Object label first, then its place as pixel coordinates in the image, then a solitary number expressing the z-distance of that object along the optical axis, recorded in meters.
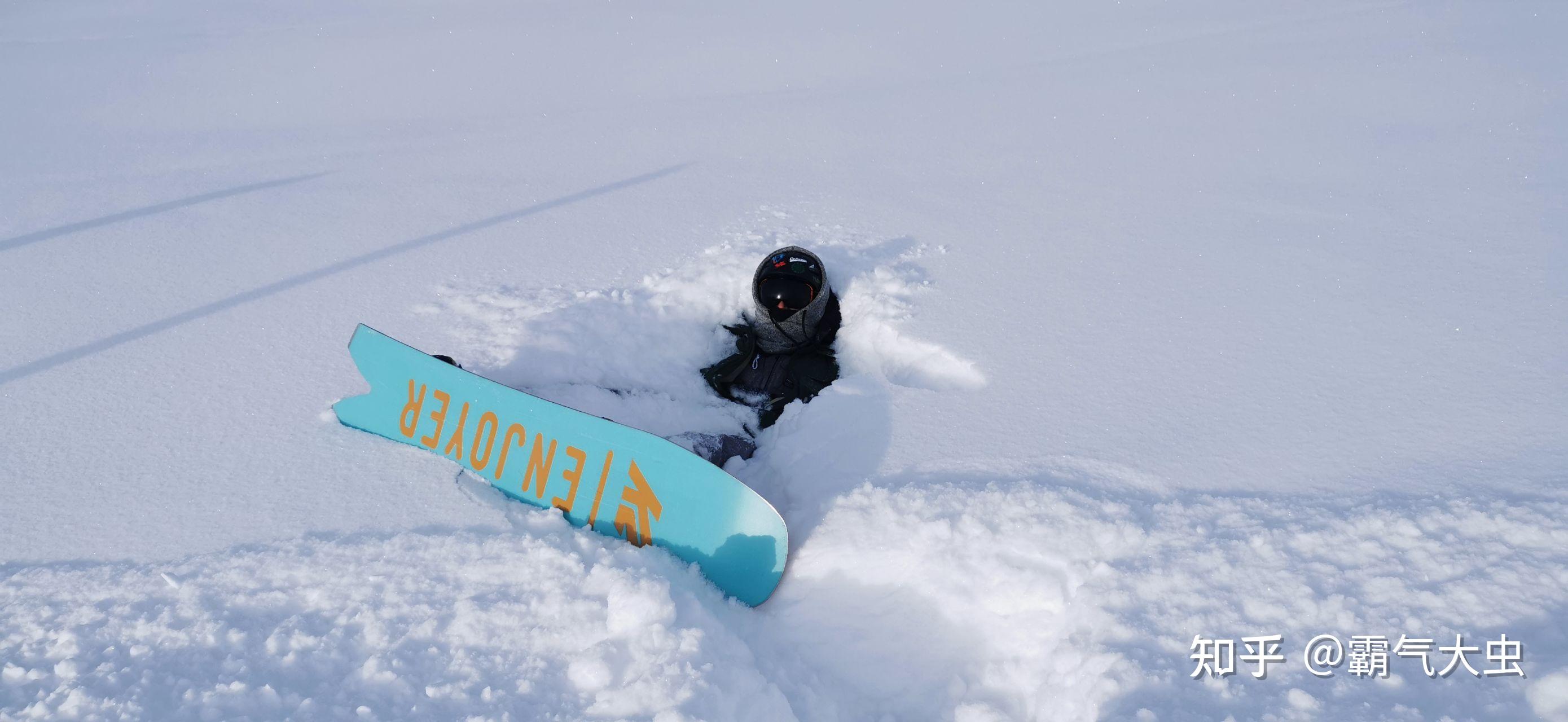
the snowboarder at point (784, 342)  3.64
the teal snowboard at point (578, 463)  2.57
